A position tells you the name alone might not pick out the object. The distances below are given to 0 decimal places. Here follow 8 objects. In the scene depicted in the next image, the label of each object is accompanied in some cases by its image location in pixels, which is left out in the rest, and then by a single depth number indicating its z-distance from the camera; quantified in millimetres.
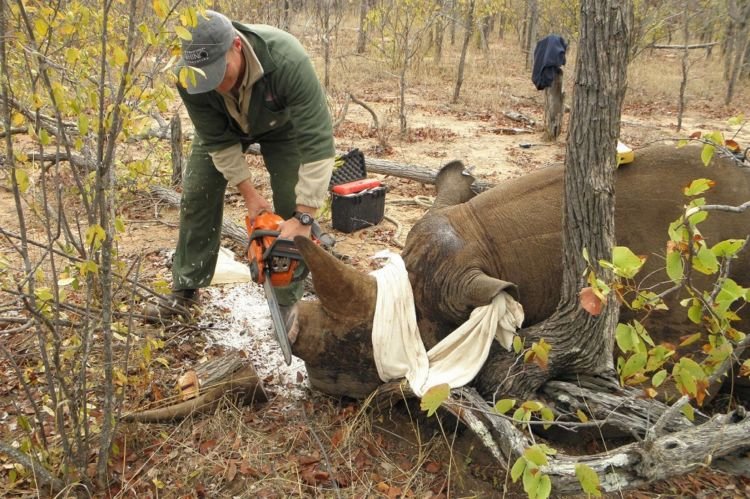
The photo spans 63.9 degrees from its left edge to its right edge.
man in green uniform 3629
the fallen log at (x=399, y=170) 7914
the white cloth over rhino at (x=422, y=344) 3188
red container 6801
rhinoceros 3355
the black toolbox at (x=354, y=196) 6828
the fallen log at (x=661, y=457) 2371
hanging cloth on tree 11422
